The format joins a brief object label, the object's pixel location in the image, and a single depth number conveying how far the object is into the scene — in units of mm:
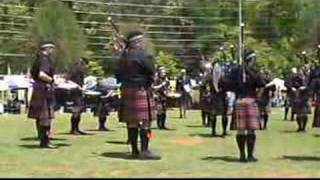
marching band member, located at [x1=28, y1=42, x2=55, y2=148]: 15414
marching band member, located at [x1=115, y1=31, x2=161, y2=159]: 13633
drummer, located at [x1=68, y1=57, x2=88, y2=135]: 18469
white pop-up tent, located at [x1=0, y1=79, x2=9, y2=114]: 42141
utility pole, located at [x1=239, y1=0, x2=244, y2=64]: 65750
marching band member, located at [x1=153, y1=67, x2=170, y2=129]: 21781
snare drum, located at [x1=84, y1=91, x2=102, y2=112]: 21256
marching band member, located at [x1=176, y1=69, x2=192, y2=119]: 28386
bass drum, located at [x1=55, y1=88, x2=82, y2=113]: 18806
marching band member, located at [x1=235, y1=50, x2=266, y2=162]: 13586
